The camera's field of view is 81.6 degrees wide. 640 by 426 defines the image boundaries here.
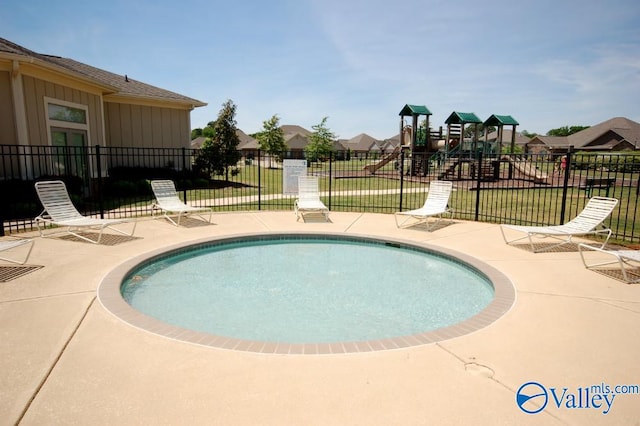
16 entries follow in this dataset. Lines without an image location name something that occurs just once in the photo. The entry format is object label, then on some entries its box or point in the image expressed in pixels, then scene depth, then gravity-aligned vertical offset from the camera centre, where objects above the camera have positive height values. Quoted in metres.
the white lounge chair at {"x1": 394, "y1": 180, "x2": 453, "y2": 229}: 9.23 -0.97
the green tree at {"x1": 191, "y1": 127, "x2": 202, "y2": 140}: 120.94 +10.56
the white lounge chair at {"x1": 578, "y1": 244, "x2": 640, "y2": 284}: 5.38 -1.64
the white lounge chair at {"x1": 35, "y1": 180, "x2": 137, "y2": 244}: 7.45 -1.02
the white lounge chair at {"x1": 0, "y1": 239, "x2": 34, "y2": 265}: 5.33 -1.19
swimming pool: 4.22 -1.92
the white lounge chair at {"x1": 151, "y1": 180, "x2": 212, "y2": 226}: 9.40 -0.94
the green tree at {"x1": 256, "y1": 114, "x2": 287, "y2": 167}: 48.59 +3.98
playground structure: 24.50 +1.62
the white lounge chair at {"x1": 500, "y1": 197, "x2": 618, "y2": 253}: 6.98 -1.14
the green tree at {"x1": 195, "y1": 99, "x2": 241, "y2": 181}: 19.86 +0.99
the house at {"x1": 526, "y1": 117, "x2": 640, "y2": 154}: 55.09 +4.57
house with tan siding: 10.86 +2.16
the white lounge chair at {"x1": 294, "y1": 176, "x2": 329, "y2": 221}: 10.86 -0.86
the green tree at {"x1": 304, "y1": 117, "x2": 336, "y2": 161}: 52.69 +3.98
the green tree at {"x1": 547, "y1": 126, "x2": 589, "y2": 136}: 108.69 +10.44
